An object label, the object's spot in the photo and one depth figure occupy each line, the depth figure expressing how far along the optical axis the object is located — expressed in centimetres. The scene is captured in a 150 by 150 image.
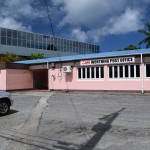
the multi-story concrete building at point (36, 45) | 3363
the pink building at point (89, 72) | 1427
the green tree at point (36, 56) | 3035
